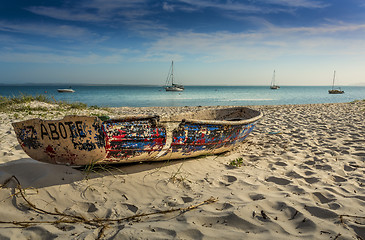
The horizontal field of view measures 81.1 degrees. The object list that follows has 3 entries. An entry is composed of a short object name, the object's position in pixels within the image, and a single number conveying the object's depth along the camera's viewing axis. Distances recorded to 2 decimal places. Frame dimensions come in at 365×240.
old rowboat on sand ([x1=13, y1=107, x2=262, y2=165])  2.82
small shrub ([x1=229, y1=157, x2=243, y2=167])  3.96
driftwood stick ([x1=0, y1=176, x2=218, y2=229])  2.12
